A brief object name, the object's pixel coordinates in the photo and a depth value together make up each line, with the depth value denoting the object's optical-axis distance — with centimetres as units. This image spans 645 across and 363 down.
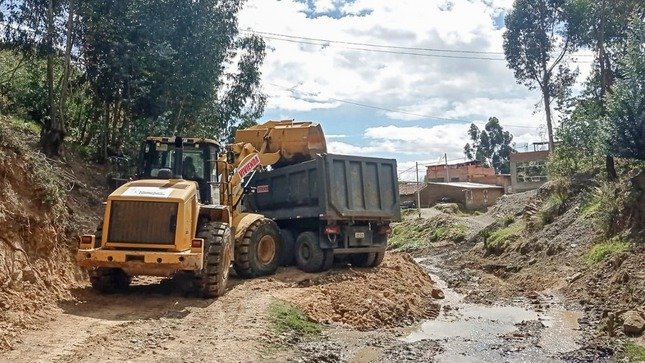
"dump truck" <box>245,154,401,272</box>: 1252
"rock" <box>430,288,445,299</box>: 1312
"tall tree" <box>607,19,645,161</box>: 1462
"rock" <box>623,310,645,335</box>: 805
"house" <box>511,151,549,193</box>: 4106
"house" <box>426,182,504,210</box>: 4381
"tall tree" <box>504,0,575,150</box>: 3145
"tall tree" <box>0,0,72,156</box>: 1306
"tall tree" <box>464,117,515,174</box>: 7488
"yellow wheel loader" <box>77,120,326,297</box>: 892
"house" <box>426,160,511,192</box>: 5494
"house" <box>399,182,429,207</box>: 4618
